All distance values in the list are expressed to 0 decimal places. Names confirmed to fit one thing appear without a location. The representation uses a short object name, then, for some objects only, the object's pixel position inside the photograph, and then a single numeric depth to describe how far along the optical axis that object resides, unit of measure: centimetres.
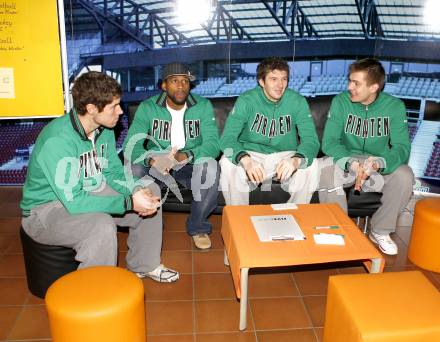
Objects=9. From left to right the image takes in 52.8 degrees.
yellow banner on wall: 385
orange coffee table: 216
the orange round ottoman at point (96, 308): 175
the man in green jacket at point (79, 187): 222
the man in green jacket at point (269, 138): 317
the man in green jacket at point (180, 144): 319
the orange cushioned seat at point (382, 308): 166
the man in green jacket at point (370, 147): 316
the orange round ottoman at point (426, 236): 283
